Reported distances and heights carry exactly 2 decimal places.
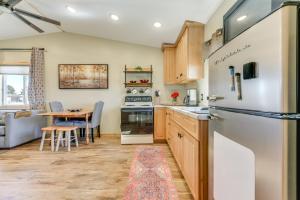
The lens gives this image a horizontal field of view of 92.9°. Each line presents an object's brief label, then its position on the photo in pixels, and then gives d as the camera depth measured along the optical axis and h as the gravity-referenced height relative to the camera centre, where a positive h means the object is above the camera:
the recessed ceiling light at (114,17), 2.65 +1.55
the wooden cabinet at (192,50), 2.44 +0.84
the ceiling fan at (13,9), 1.93 +1.29
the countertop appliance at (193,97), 2.80 +0.02
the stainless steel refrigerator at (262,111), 0.49 -0.05
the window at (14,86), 3.76 +0.34
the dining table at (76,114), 2.86 -0.31
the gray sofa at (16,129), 2.82 -0.63
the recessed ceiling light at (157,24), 2.68 +1.42
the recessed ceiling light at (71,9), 2.63 +1.68
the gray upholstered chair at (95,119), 3.14 -0.47
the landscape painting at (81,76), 3.75 +0.60
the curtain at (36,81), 3.60 +0.45
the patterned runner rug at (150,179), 1.51 -1.01
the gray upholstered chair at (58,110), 3.12 -0.27
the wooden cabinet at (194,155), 1.21 -0.55
